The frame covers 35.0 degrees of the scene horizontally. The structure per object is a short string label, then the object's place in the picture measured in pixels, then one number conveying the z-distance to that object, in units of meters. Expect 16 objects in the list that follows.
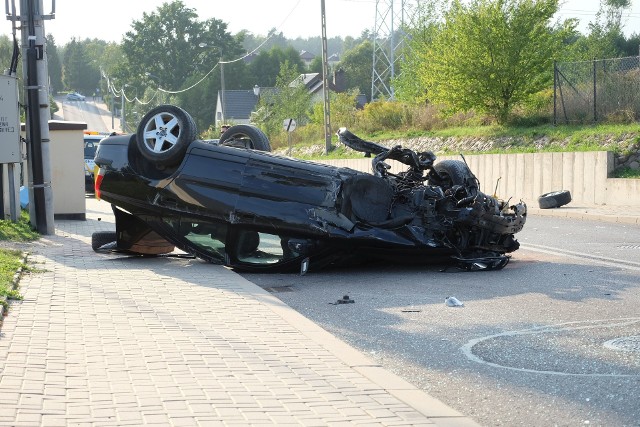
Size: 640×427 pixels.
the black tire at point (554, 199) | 24.55
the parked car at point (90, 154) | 32.72
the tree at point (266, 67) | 120.56
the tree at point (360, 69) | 121.44
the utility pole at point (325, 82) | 42.78
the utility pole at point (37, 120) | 16.33
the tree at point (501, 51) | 36.09
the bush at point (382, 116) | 47.59
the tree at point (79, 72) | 192.12
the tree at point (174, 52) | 111.62
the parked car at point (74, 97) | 150.88
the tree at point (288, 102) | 65.50
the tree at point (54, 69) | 190.32
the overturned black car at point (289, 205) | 11.42
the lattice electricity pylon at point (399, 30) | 61.12
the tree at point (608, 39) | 57.34
